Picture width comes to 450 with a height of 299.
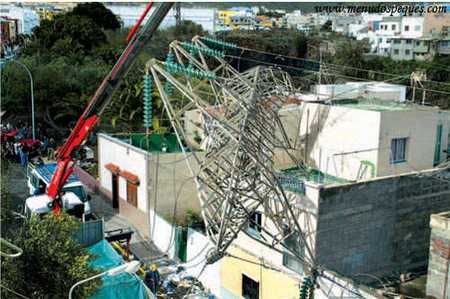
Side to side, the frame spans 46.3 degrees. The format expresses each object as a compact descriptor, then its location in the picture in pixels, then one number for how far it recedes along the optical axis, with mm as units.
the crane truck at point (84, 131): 17328
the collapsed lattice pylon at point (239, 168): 14344
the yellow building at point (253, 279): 15159
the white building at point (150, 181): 21062
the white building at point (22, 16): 104312
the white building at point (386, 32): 88962
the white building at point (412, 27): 89950
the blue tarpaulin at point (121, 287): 14156
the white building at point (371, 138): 17141
